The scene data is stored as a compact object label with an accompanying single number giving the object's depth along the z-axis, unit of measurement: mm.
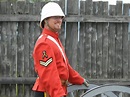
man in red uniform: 5698
